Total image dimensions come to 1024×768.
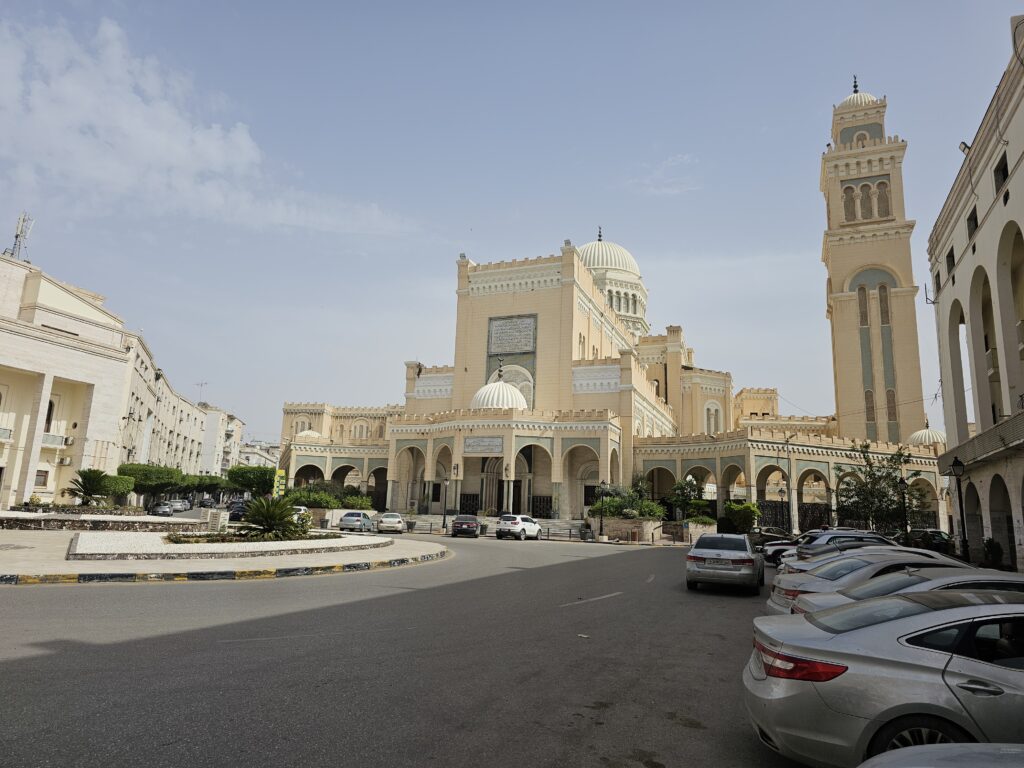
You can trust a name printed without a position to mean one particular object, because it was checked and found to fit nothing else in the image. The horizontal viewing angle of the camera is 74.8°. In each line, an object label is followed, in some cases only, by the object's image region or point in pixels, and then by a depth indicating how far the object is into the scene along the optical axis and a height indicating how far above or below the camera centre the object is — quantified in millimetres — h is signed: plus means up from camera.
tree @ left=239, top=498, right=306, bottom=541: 18141 -629
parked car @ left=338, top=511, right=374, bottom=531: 30938 -1016
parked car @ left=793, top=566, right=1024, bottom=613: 5820 -555
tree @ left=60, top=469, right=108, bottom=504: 30397 +235
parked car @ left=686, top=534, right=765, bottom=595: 12734 -959
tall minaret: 46344 +17119
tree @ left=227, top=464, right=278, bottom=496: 53875 +1340
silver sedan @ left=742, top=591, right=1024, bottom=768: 3674 -926
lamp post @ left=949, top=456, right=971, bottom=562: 18297 +742
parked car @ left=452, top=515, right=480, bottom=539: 31516 -1064
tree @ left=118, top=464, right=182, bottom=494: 41344 +1071
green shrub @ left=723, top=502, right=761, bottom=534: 35344 -142
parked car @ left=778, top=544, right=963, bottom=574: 9445 -519
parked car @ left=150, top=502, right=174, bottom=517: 43812 -1090
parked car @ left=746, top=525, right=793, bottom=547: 28923 -932
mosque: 39750 +7158
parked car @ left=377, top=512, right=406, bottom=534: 32969 -1071
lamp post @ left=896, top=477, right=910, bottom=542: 27347 +1028
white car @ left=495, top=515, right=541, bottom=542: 31031 -1063
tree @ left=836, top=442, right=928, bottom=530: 29078 +888
